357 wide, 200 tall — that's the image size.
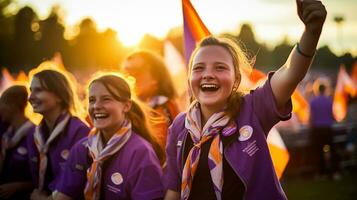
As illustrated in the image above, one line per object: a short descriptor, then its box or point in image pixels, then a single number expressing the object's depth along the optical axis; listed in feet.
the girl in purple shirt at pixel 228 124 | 8.00
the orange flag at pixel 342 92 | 39.34
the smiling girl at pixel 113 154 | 10.51
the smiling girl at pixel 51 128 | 13.05
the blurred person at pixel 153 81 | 15.20
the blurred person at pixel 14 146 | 14.34
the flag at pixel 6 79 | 27.84
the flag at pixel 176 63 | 22.04
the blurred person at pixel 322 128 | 34.35
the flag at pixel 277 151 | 14.72
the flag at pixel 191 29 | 14.47
